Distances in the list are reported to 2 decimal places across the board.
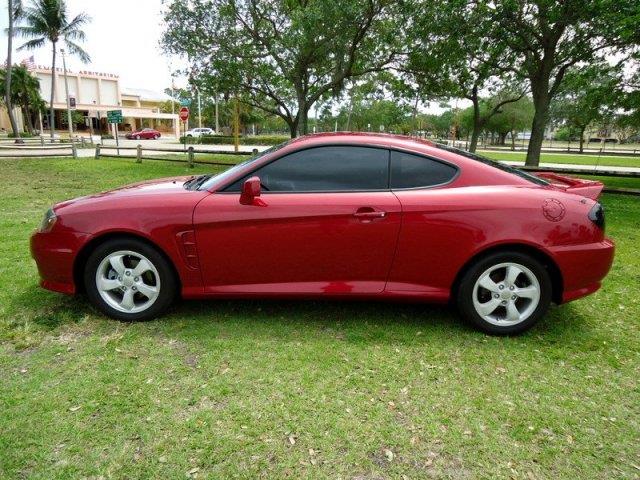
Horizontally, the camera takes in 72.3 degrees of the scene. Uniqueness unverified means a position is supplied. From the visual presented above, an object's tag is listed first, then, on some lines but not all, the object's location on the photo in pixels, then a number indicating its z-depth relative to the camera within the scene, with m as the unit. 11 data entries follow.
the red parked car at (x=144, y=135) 51.72
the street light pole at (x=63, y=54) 35.40
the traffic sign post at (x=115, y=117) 26.27
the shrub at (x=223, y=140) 47.83
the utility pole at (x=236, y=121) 24.03
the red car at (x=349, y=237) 3.23
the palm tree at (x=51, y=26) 34.38
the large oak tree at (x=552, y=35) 9.42
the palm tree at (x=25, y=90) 42.69
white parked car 55.25
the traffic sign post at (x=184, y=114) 22.72
